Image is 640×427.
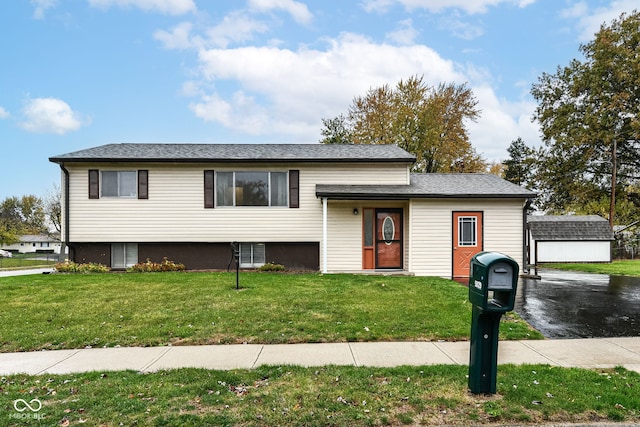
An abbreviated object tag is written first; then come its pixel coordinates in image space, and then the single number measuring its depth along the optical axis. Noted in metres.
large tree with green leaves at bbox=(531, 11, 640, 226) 23.66
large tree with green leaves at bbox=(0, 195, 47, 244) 61.06
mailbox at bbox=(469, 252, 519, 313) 3.46
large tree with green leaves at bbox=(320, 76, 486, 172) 28.03
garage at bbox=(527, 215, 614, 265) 21.61
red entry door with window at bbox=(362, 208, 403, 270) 13.31
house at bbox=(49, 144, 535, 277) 13.37
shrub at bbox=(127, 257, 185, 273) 13.02
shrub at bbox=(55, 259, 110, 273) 12.84
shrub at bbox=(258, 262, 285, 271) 12.92
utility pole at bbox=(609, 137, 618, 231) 24.43
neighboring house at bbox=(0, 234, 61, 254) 74.06
